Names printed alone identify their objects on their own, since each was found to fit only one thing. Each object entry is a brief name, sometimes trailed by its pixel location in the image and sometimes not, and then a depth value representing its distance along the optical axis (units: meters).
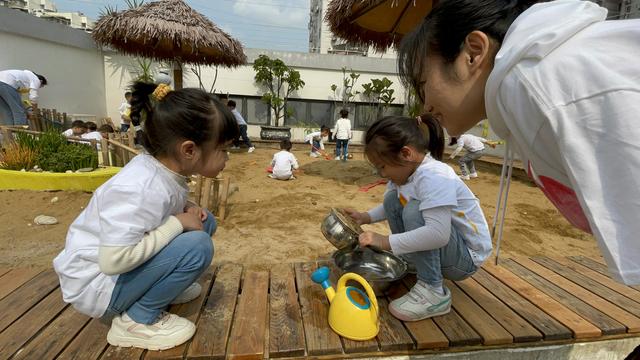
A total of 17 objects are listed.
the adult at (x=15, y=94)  6.20
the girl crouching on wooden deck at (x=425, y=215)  1.57
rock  3.67
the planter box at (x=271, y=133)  11.41
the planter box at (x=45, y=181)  4.29
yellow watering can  1.50
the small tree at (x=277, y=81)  11.70
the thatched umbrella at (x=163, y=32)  6.04
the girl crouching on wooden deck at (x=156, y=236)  1.28
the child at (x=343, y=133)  8.71
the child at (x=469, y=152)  6.91
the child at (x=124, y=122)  9.21
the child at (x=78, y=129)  6.18
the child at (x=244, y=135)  9.17
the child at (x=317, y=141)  9.95
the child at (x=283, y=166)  6.28
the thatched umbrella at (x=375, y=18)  4.47
